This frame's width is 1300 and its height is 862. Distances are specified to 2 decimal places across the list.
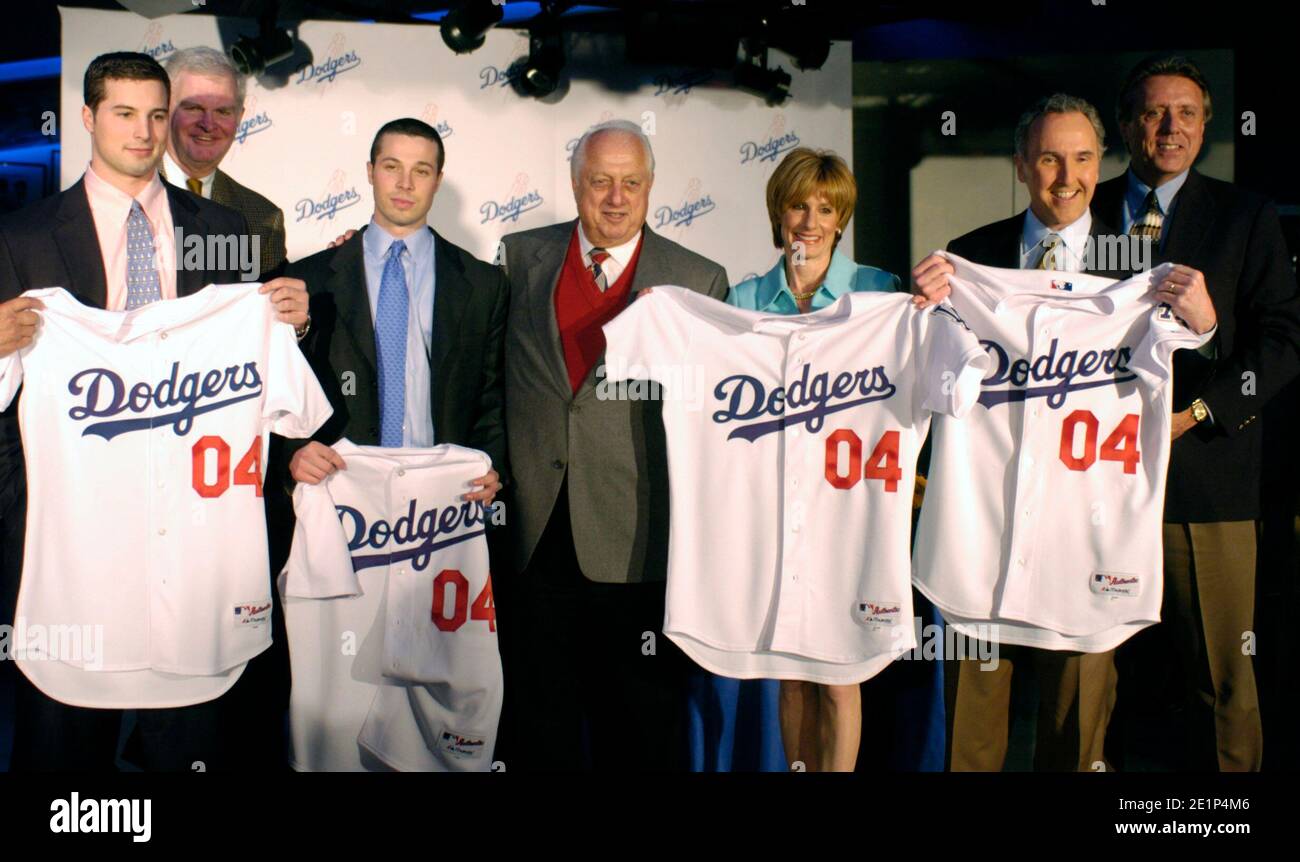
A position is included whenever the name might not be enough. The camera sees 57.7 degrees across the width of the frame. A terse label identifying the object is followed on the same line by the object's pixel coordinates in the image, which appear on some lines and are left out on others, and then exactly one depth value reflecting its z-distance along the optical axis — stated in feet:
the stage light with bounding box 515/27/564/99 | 16.40
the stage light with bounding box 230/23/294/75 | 15.39
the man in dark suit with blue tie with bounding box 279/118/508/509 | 11.11
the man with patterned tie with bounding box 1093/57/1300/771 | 11.01
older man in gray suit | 11.04
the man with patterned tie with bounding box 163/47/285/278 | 13.50
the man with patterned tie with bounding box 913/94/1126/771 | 10.90
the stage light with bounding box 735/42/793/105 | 17.08
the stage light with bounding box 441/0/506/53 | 15.35
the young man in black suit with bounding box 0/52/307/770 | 10.19
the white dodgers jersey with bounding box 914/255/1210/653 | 10.70
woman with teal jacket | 10.79
